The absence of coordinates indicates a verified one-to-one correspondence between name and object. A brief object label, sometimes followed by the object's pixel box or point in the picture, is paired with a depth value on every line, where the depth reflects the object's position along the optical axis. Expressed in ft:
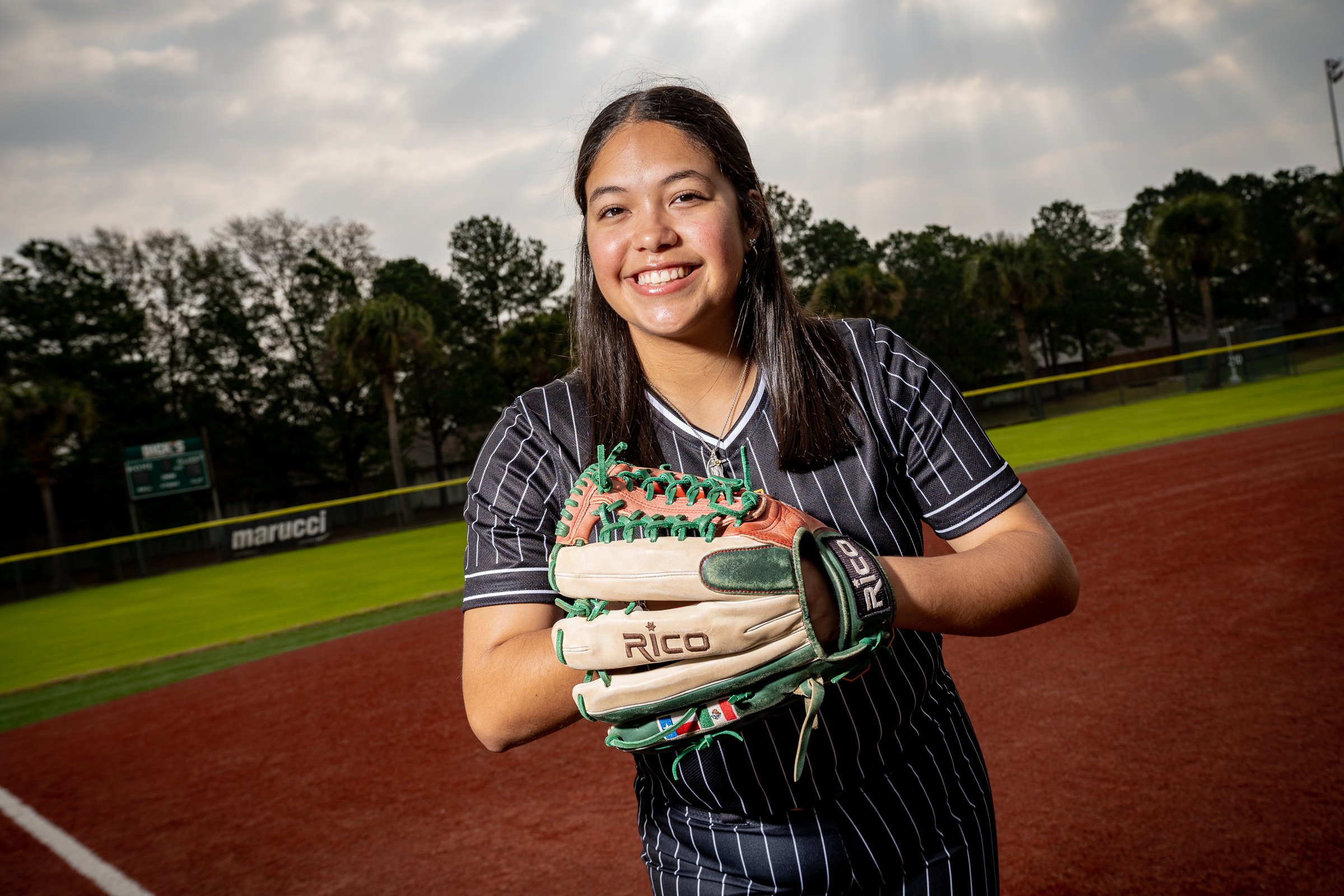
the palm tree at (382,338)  97.60
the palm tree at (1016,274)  111.04
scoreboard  83.66
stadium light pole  160.35
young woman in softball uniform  4.48
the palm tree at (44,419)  85.76
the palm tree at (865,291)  109.40
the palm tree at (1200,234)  101.76
